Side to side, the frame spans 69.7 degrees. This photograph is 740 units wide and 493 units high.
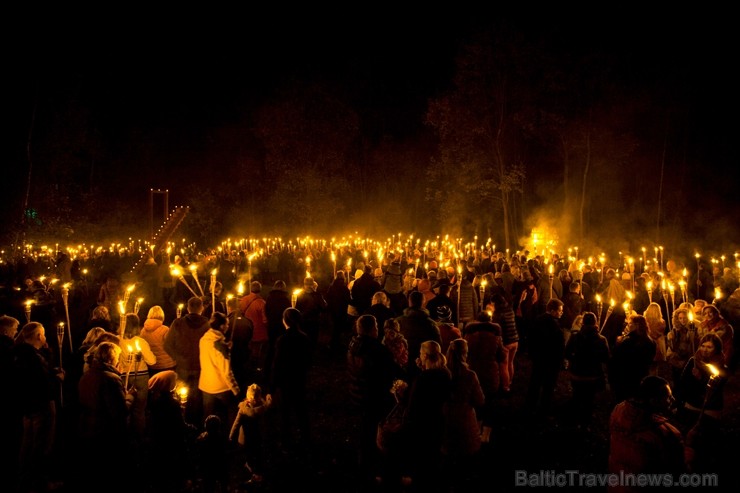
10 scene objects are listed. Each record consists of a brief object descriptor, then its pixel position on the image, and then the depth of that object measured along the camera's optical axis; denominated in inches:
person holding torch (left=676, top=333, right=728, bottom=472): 200.8
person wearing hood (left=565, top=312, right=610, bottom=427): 276.7
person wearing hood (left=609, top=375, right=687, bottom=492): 150.6
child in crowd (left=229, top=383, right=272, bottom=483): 228.4
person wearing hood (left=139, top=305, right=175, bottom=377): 272.4
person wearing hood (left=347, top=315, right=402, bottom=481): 221.6
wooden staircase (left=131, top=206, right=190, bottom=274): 725.3
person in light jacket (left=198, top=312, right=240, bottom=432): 247.0
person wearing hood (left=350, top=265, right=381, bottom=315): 417.1
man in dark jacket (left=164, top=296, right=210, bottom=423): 264.2
